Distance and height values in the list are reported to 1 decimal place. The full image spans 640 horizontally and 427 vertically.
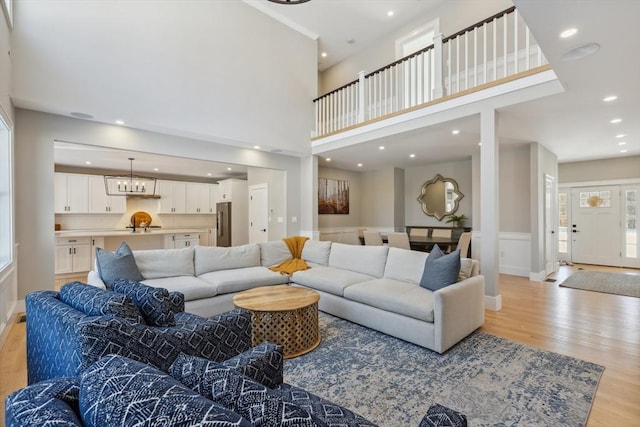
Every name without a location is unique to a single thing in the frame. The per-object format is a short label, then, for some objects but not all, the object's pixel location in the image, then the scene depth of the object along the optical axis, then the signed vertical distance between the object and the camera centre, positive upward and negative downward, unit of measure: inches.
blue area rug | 76.0 -50.9
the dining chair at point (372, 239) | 245.3 -22.5
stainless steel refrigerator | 332.8 -12.0
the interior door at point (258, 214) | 279.0 -1.0
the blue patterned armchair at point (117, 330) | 48.5 -22.6
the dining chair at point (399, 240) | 228.3 -22.3
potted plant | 287.0 -9.2
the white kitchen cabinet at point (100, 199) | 280.4 +15.0
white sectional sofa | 111.1 -32.9
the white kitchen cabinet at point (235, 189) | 334.3 +27.0
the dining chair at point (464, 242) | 221.8 -23.5
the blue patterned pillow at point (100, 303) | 58.5 -18.0
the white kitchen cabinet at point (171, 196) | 330.6 +20.1
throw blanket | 171.3 -29.5
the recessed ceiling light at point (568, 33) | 86.2 +51.6
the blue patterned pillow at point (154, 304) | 69.2 -21.1
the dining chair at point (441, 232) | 285.4 -20.7
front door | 275.3 -15.7
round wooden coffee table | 106.0 -39.4
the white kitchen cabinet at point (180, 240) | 293.9 -26.1
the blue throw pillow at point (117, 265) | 122.3 -21.3
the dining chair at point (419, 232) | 282.1 -20.2
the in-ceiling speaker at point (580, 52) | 95.7 +52.0
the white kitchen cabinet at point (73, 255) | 235.0 -31.7
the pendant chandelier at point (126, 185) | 268.5 +27.1
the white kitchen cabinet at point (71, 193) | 263.6 +20.1
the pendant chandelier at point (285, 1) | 141.1 +100.1
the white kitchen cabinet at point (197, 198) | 350.6 +18.8
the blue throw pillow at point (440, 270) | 120.9 -24.6
